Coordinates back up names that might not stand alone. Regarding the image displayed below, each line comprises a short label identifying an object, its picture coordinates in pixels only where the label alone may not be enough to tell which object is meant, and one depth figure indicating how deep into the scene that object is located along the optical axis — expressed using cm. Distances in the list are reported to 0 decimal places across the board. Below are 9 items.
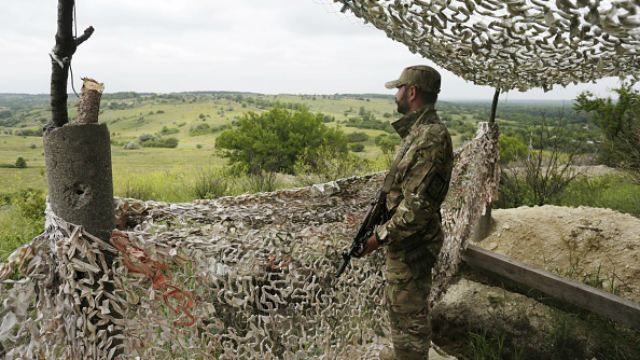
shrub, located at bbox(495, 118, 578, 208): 665
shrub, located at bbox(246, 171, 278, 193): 927
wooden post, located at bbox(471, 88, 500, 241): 442
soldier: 224
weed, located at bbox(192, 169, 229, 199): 892
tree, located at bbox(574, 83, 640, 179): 669
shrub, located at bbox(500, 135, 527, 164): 1277
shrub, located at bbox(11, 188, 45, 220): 643
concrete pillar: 149
